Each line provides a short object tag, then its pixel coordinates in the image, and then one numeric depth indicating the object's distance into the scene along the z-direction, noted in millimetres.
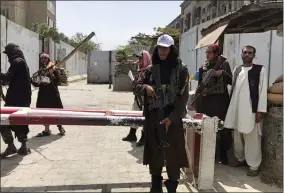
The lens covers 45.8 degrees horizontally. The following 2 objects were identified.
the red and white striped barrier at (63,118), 3127
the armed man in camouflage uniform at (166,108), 3027
